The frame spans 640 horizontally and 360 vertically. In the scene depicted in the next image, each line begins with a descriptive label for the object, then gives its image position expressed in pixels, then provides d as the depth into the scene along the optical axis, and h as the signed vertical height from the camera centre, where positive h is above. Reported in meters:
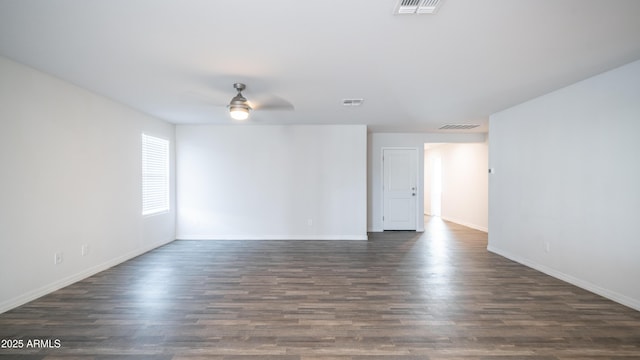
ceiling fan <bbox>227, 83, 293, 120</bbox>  3.25 +0.92
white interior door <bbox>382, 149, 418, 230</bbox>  7.10 -0.18
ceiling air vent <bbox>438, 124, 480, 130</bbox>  5.95 +1.24
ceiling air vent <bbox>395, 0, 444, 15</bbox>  1.78 +1.19
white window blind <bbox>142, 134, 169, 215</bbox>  4.91 +0.11
